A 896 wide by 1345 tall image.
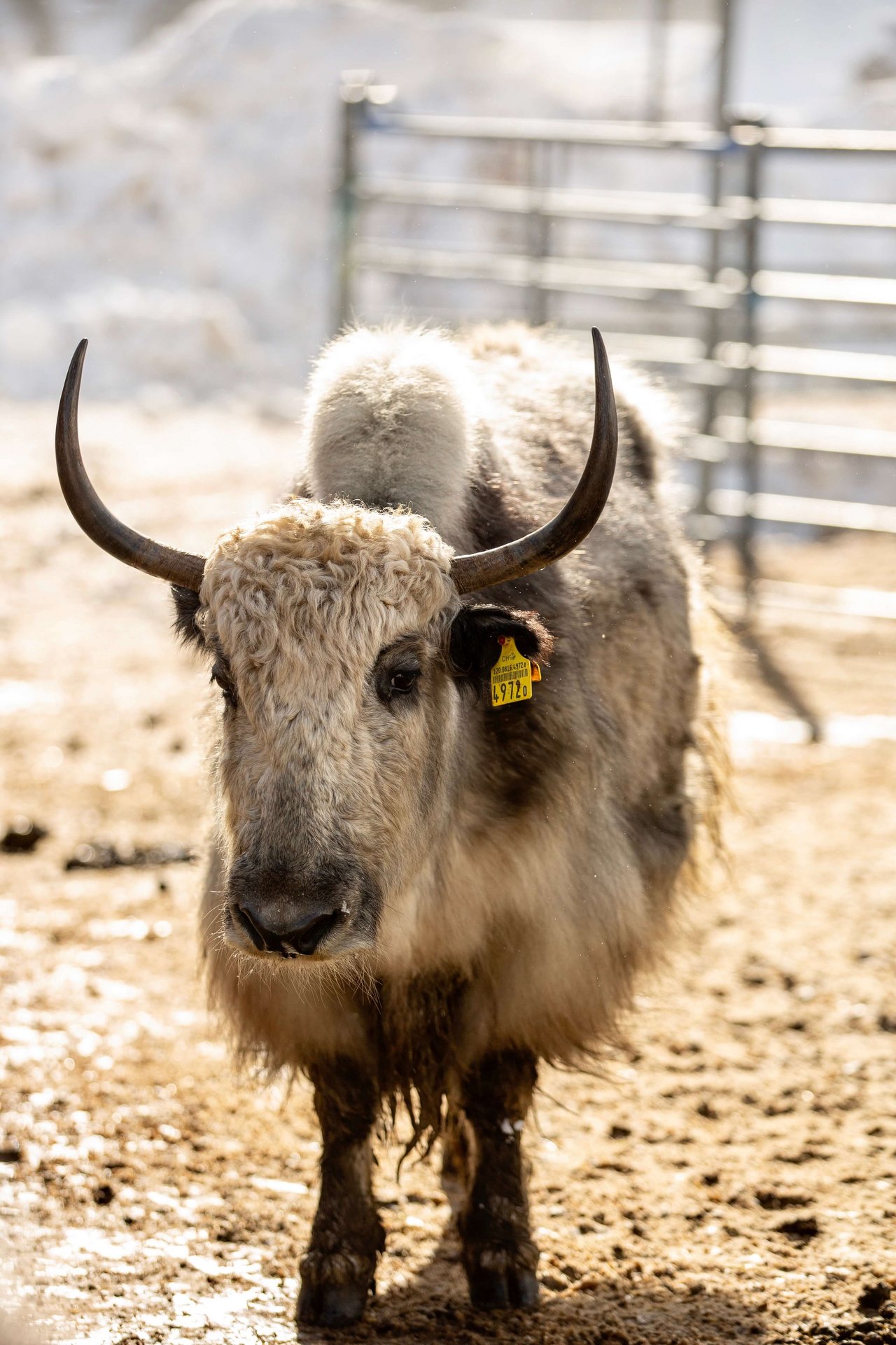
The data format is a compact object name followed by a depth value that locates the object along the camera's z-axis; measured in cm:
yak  615
